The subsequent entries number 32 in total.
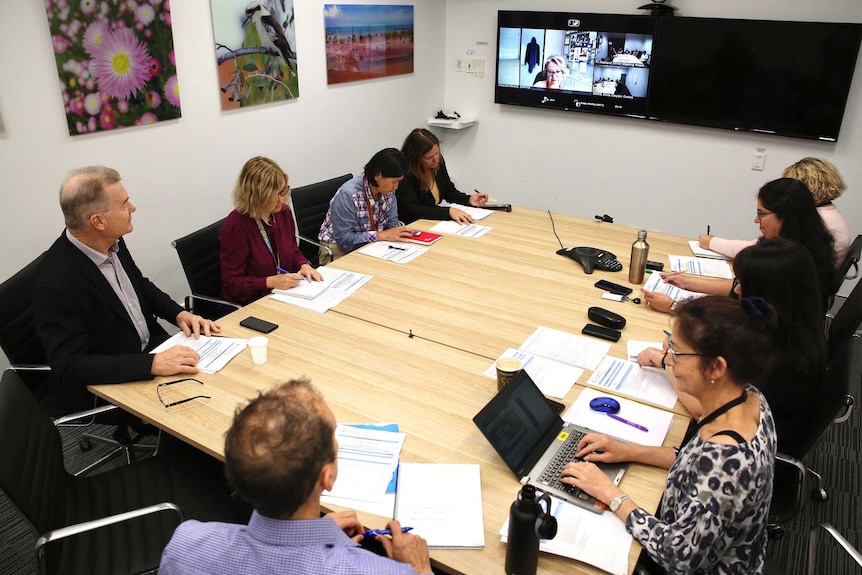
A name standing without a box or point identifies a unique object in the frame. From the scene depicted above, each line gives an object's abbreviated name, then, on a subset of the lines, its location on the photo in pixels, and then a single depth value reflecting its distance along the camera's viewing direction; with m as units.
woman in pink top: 3.25
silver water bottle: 3.04
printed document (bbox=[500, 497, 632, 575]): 1.50
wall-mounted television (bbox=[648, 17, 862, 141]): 4.46
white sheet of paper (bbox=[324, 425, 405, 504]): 1.72
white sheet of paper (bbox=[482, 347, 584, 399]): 2.19
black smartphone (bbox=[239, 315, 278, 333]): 2.59
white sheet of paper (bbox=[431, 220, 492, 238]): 3.81
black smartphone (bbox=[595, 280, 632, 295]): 2.98
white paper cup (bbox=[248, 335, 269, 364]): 2.30
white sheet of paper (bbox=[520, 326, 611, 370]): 2.39
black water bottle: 1.37
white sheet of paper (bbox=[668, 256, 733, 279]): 3.25
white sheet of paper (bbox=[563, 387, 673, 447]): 1.95
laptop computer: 1.74
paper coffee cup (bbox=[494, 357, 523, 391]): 2.04
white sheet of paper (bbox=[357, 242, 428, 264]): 3.42
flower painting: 3.24
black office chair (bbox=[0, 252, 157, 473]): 2.49
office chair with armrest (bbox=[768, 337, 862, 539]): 1.97
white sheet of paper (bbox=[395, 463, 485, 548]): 1.57
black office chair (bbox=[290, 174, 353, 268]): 4.01
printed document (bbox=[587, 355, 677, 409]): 2.16
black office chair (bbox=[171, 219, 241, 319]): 3.15
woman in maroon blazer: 3.09
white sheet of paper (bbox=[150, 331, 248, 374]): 2.32
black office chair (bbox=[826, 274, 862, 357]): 2.68
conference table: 1.85
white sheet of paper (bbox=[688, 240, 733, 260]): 3.49
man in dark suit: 2.23
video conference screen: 5.11
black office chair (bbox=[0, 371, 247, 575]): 1.72
